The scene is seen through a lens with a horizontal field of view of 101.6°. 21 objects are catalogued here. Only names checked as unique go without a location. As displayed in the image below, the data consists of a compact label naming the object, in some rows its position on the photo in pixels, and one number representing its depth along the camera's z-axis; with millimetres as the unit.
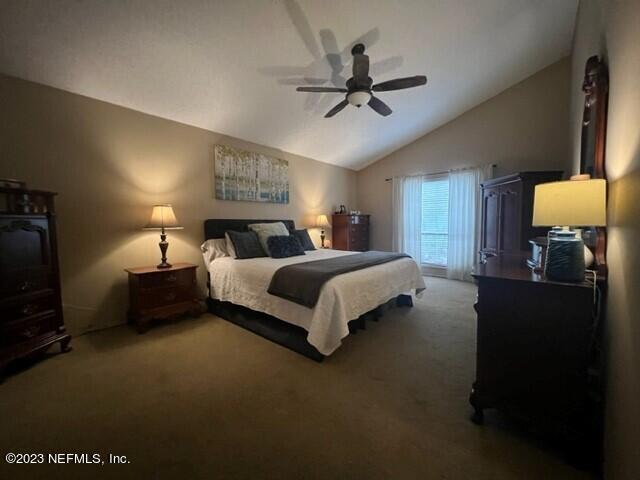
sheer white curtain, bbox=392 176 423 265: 5363
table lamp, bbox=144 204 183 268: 2863
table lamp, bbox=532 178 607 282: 1119
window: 5094
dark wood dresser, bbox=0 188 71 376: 1910
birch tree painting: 3730
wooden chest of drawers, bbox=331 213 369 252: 5418
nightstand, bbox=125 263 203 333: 2686
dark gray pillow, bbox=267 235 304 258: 3301
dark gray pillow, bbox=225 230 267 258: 3265
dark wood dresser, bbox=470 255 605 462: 1194
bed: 2104
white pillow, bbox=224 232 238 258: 3322
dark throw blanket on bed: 2158
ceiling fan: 2350
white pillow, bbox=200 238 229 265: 3369
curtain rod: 4963
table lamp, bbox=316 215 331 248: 5133
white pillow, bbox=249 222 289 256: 3500
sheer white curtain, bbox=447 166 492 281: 4602
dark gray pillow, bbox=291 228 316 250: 4082
